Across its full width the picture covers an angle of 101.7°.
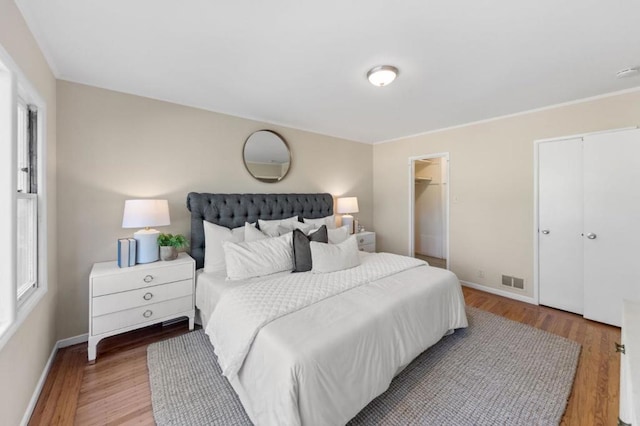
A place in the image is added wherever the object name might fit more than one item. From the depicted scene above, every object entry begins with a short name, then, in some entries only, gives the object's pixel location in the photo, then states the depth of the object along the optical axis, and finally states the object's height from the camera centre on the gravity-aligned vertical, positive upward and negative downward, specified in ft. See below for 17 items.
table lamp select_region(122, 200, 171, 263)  7.67 -0.23
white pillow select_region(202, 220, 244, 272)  8.64 -0.96
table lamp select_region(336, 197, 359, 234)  13.79 +0.33
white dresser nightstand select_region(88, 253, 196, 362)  6.97 -2.38
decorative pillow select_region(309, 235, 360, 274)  8.10 -1.44
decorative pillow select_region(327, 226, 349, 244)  10.05 -0.89
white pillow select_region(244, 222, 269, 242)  9.21 -0.76
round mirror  11.43 +2.59
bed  4.29 -2.43
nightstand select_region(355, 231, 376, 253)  13.86 -1.58
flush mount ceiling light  6.97 +3.78
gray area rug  5.26 -4.05
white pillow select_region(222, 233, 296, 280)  7.83 -1.40
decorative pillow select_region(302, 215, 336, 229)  11.48 -0.42
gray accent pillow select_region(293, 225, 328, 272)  8.38 -1.29
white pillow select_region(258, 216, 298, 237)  9.94 -0.52
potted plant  8.34 -1.03
